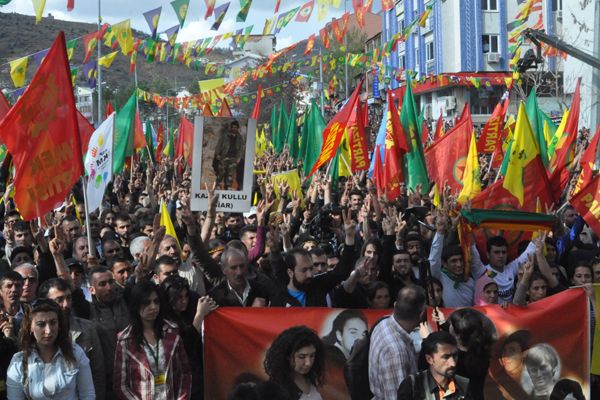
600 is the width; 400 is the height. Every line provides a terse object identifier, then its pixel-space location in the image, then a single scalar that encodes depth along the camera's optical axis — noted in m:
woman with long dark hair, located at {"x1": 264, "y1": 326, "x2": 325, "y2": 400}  4.74
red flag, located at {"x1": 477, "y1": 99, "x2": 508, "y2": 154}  16.33
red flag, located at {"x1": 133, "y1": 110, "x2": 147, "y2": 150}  17.69
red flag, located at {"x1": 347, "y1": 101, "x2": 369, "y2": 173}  13.94
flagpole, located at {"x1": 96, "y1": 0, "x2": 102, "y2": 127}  20.04
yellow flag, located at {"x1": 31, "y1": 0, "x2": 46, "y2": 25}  9.57
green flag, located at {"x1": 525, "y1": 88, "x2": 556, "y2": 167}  13.54
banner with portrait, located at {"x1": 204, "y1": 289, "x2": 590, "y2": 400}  5.92
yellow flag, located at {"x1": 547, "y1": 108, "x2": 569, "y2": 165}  14.12
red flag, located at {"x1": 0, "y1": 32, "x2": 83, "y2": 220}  7.51
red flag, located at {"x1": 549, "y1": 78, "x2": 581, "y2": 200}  11.26
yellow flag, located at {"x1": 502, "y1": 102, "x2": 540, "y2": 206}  10.30
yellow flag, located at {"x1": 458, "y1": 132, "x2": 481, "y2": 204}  11.69
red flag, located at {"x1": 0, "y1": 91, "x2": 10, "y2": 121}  11.84
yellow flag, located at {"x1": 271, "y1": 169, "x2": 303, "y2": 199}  12.98
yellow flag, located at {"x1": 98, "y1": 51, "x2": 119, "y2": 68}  18.99
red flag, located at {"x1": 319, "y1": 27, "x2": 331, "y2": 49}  18.97
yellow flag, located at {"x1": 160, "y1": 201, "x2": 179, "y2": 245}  8.59
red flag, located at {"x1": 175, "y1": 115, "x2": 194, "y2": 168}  19.66
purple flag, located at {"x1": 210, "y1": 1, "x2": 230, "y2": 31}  14.12
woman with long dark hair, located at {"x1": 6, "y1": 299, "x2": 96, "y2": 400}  4.92
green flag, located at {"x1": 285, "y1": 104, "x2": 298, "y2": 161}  21.22
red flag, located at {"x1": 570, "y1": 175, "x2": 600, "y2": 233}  9.11
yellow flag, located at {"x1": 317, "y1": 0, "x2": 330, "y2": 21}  13.13
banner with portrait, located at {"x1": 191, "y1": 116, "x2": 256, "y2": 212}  8.02
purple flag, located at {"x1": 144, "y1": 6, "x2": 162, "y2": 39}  15.45
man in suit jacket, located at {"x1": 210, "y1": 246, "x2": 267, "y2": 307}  6.32
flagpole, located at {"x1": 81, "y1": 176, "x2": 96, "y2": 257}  7.29
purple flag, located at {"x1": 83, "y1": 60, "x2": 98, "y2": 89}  19.45
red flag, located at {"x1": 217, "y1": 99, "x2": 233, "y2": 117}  18.50
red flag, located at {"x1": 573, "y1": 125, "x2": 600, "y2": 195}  11.16
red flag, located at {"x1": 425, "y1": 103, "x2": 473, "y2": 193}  13.17
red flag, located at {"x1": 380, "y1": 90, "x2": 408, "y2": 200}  12.23
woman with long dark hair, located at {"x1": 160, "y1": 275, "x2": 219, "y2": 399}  5.68
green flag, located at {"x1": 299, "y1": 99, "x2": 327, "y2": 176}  17.48
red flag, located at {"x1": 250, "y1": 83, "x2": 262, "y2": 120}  18.24
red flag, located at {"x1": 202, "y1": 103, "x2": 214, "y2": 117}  18.57
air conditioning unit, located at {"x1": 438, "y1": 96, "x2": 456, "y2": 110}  47.44
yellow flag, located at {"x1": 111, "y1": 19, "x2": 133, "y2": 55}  17.45
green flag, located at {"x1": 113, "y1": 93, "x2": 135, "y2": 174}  15.34
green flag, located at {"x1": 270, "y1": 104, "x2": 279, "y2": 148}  25.31
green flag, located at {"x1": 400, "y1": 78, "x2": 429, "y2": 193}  12.33
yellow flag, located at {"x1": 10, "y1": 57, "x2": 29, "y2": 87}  14.88
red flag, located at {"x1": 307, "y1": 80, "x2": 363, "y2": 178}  13.76
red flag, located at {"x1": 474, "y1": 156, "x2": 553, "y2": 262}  10.20
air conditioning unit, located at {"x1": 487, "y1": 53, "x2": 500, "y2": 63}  46.12
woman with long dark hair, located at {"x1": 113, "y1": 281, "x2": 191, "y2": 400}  5.21
